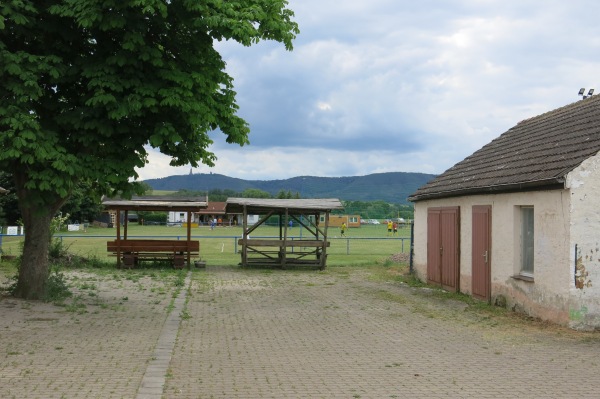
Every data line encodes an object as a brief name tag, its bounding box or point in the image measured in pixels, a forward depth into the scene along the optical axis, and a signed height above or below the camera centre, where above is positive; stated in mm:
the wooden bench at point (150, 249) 24109 -948
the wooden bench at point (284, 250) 24922 -972
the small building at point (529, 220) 11422 +172
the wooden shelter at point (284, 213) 25016 +469
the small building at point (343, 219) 91625 +895
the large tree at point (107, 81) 11219 +2594
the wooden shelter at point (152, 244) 24156 -757
